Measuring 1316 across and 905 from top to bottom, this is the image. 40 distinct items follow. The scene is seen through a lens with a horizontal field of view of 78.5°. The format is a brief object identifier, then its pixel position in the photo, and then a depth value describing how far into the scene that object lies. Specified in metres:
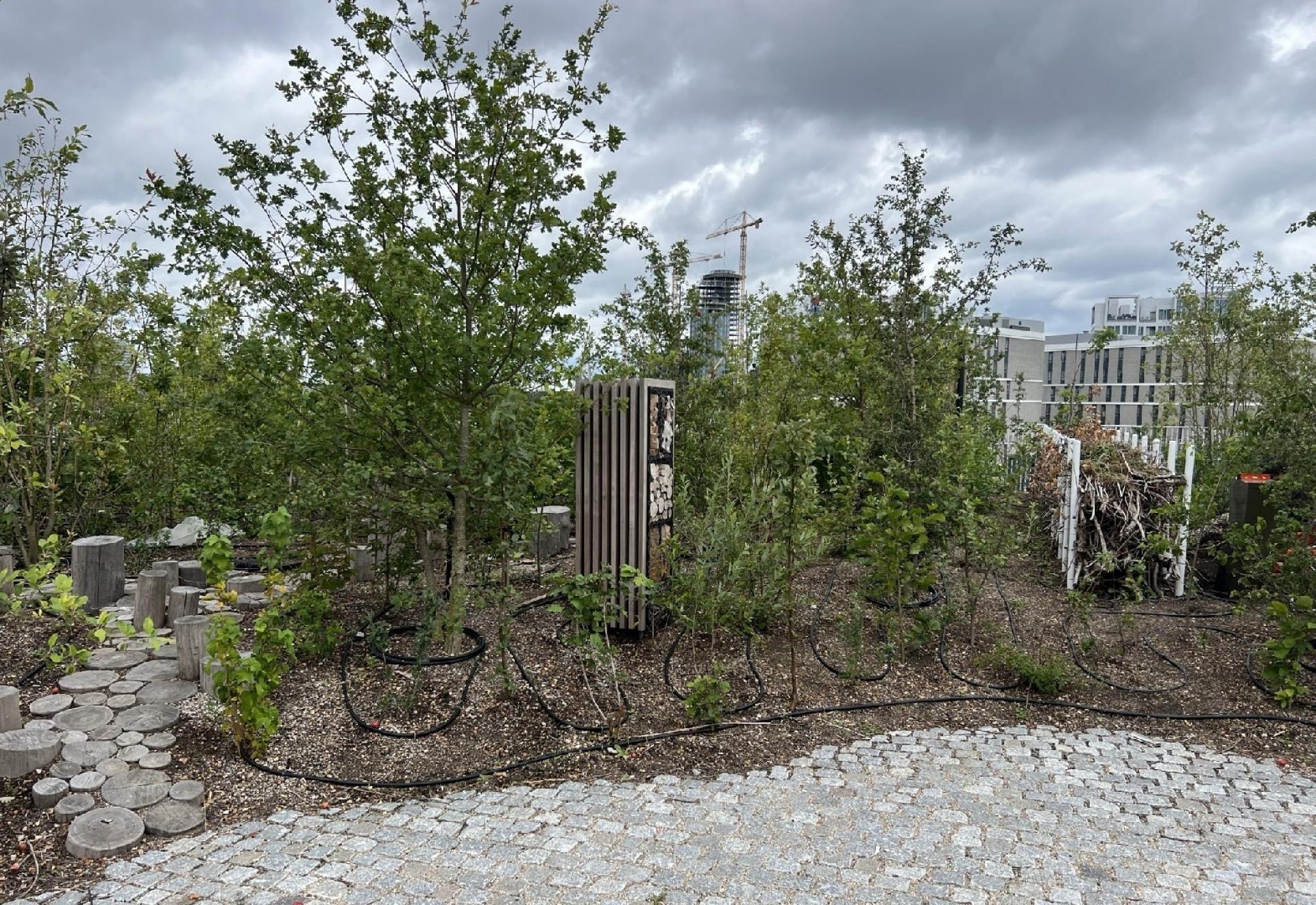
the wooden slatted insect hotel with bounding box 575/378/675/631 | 5.00
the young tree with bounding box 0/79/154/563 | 5.68
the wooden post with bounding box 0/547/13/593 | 5.52
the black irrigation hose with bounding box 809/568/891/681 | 4.75
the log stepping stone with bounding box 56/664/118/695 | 4.30
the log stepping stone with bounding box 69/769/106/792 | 3.30
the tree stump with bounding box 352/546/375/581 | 6.51
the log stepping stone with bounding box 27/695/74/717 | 3.99
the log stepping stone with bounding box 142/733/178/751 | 3.69
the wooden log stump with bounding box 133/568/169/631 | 5.25
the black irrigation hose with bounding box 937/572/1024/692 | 4.67
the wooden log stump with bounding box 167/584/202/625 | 5.21
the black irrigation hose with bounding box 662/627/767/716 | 4.27
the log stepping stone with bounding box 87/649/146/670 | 4.66
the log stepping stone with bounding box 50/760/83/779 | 3.39
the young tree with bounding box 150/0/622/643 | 4.35
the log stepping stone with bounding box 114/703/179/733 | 3.87
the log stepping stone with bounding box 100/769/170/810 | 3.21
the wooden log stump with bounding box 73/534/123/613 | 5.72
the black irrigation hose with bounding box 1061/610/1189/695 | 4.66
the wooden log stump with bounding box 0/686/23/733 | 3.67
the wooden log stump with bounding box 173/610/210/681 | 4.45
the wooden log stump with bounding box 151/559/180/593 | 5.59
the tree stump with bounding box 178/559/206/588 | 6.29
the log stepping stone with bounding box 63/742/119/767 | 3.52
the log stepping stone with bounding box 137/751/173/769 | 3.50
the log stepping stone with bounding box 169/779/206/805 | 3.24
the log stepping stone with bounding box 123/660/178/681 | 4.50
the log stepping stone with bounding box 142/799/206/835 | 3.07
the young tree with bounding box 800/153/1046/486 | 7.12
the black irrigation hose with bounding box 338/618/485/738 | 3.85
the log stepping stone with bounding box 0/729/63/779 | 3.39
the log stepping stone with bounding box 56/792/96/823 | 3.13
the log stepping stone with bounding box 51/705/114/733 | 3.85
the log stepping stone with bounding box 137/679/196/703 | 4.20
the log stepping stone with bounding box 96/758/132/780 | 3.43
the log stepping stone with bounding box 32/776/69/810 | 3.22
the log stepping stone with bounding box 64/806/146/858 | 2.92
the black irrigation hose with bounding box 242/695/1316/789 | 3.48
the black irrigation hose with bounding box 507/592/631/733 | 3.96
